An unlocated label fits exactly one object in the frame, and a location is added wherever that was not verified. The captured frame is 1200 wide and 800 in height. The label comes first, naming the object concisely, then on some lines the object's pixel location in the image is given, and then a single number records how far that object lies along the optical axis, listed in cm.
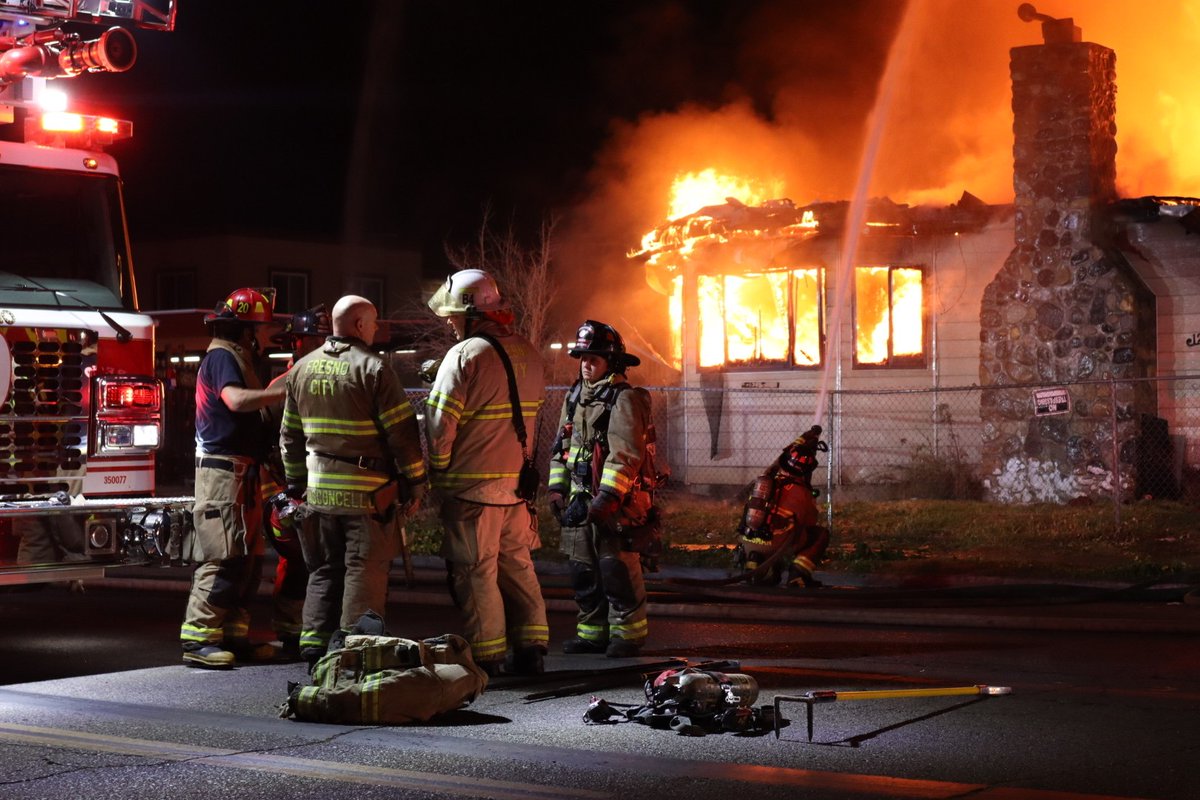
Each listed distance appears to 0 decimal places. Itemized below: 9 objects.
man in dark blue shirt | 821
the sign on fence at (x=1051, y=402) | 1579
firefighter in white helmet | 759
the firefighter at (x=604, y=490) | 835
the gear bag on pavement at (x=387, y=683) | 650
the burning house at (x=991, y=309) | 1759
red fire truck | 782
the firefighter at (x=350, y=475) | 750
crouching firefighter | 1238
